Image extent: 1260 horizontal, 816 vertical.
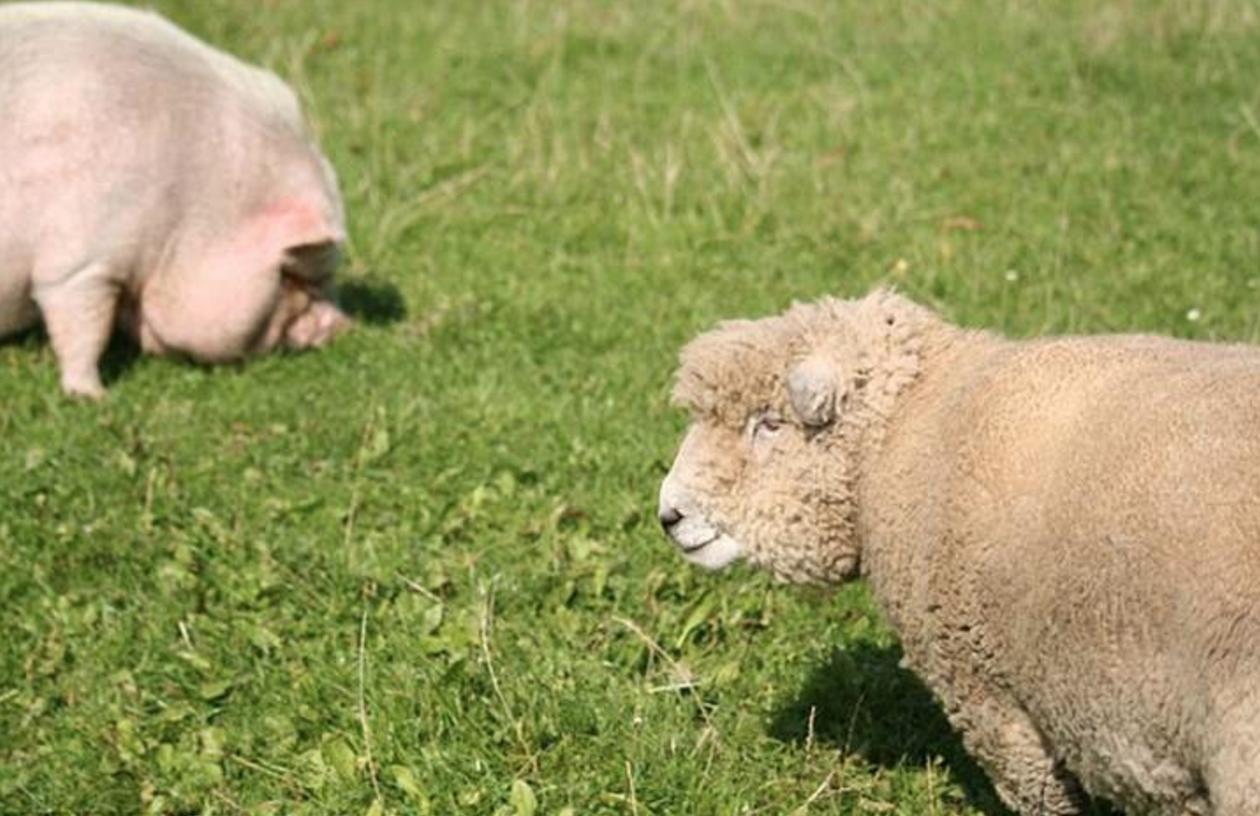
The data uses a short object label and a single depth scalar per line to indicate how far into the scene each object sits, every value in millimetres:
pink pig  7773
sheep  3615
